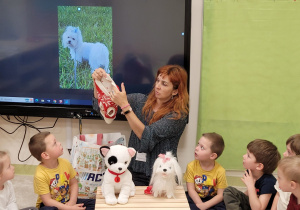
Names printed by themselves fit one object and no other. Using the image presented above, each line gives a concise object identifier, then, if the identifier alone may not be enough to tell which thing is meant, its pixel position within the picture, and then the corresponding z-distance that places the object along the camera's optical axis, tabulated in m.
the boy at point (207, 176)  2.39
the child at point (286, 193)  2.02
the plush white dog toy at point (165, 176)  2.01
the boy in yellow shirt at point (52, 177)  2.24
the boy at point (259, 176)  2.14
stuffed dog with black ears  2.02
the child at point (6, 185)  2.09
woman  2.37
